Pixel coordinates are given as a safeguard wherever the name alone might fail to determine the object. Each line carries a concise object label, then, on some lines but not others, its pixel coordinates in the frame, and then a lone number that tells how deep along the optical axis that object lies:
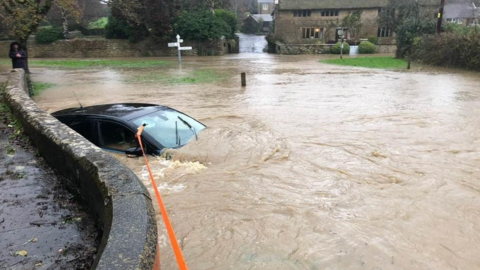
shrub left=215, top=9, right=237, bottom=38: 48.00
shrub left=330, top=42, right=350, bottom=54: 43.29
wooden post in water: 16.45
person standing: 16.80
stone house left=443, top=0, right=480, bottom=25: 60.88
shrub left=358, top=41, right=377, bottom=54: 43.19
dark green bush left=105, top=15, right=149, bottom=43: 39.38
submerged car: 5.91
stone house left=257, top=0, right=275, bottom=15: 100.81
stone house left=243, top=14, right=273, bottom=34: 80.38
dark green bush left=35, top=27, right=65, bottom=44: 39.50
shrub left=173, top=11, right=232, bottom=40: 39.72
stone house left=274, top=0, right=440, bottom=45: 47.97
